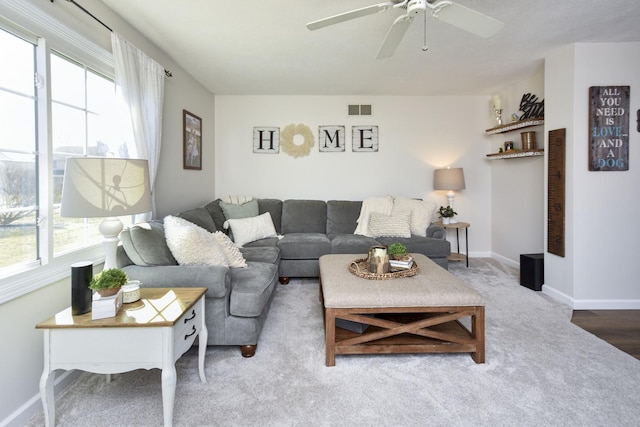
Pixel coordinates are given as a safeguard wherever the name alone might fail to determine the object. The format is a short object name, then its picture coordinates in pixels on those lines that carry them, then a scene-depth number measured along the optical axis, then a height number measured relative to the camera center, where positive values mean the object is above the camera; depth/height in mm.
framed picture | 3754 +822
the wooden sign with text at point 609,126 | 2961 +745
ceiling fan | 1785 +1105
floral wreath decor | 4801 +1006
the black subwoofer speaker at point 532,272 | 3424 -703
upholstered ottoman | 2006 -687
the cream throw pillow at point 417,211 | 4062 -52
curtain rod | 1978 +1278
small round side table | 4211 -524
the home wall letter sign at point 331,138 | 4801 +1036
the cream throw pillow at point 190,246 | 2154 -260
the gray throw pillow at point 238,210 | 4152 -35
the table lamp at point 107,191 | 1458 +76
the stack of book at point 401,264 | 2447 -439
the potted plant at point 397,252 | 2551 -357
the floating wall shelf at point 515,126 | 3672 +1010
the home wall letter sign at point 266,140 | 4801 +1009
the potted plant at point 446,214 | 4434 -98
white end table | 1397 -613
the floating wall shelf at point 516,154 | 3693 +659
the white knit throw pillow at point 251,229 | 3797 -265
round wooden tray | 2310 -486
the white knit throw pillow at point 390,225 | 3976 -225
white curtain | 2398 +932
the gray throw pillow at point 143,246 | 2072 -255
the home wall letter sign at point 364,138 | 4820 +1037
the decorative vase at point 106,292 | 1477 -389
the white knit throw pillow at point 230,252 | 2553 -362
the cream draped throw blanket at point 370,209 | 4248 -26
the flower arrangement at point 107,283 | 1468 -347
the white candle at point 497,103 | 4422 +1442
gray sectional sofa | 2059 -432
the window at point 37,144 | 1612 +365
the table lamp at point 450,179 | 4469 +389
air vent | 4793 +1464
